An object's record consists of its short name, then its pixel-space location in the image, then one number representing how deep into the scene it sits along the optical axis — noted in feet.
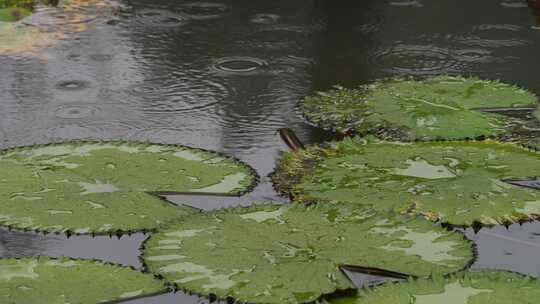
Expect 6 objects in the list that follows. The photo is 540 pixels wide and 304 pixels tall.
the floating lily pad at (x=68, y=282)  15.44
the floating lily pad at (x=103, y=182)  18.24
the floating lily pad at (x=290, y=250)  15.72
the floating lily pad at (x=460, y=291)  14.99
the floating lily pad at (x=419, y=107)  22.61
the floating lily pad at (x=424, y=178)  18.48
